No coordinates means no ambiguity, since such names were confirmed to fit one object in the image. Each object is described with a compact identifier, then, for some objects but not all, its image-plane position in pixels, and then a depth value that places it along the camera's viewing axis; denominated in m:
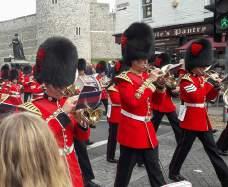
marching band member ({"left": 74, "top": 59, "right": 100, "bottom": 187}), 5.19
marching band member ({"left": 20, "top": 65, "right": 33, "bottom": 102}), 13.17
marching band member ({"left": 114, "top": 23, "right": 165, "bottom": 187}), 4.18
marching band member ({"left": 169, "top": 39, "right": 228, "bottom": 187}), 4.95
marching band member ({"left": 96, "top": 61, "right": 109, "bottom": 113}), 11.11
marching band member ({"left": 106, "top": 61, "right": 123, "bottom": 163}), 6.38
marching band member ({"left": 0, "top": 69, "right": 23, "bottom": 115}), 8.36
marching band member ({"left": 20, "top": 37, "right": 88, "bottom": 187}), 3.18
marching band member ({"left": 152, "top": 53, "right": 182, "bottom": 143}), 6.89
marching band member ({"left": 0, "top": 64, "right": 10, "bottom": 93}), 9.67
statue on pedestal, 37.00
